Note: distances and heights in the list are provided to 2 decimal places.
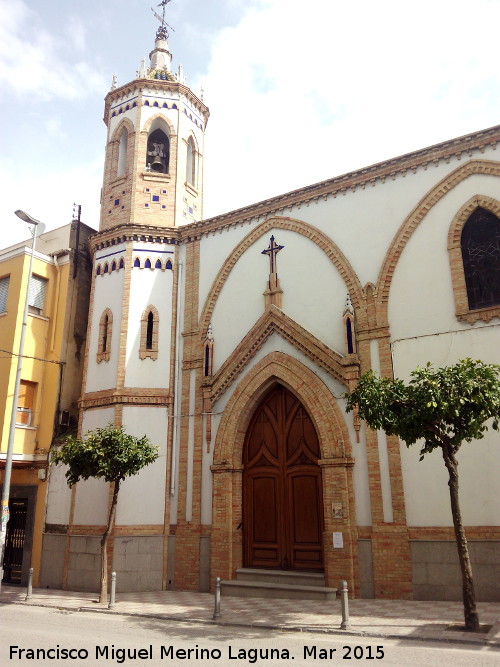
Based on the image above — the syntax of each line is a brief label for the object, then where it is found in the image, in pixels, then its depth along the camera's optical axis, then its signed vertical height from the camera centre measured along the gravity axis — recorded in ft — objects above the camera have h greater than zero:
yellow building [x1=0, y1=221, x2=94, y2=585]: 57.00 +15.69
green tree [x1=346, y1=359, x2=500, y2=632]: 31.81 +6.11
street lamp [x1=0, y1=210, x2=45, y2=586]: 44.04 +7.95
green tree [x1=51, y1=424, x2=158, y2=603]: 44.39 +4.90
